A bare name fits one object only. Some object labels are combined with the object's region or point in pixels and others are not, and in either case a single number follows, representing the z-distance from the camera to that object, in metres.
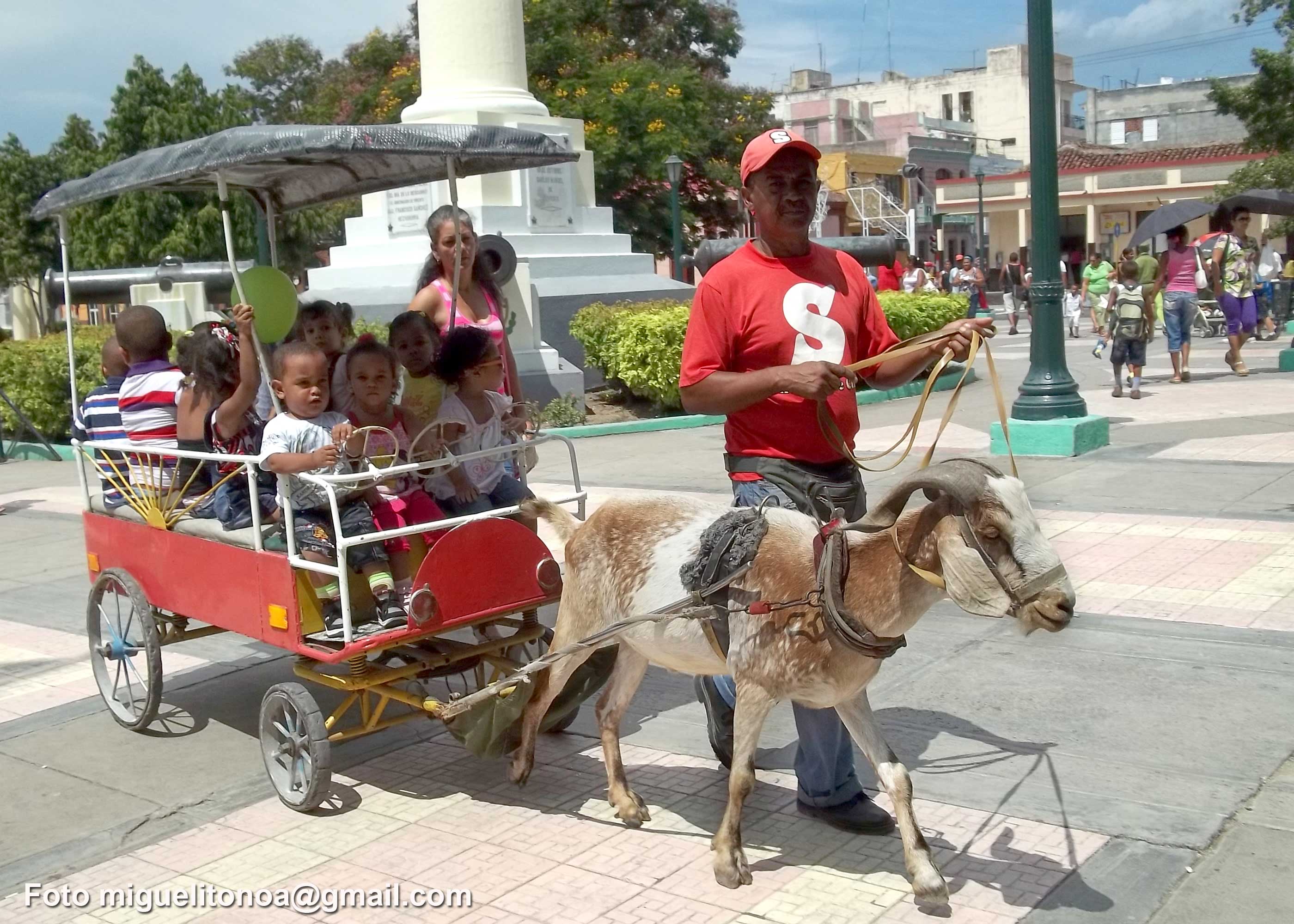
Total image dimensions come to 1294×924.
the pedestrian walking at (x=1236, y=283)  15.75
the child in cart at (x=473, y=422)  5.31
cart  4.70
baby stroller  22.33
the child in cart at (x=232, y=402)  5.21
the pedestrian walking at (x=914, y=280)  29.64
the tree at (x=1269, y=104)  23.11
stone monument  16.09
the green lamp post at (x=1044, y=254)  11.02
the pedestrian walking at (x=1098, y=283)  21.78
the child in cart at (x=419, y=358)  5.56
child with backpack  13.92
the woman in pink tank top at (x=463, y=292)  6.03
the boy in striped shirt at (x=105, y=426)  5.94
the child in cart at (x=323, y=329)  5.90
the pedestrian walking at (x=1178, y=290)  15.20
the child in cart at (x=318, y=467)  4.70
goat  3.43
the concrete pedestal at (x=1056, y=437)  11.02
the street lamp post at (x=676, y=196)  23.45
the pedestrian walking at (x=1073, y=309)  25.77
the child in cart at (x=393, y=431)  5.03
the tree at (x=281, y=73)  53.97
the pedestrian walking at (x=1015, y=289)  28.48
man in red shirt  4.09
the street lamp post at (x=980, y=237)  38.06
